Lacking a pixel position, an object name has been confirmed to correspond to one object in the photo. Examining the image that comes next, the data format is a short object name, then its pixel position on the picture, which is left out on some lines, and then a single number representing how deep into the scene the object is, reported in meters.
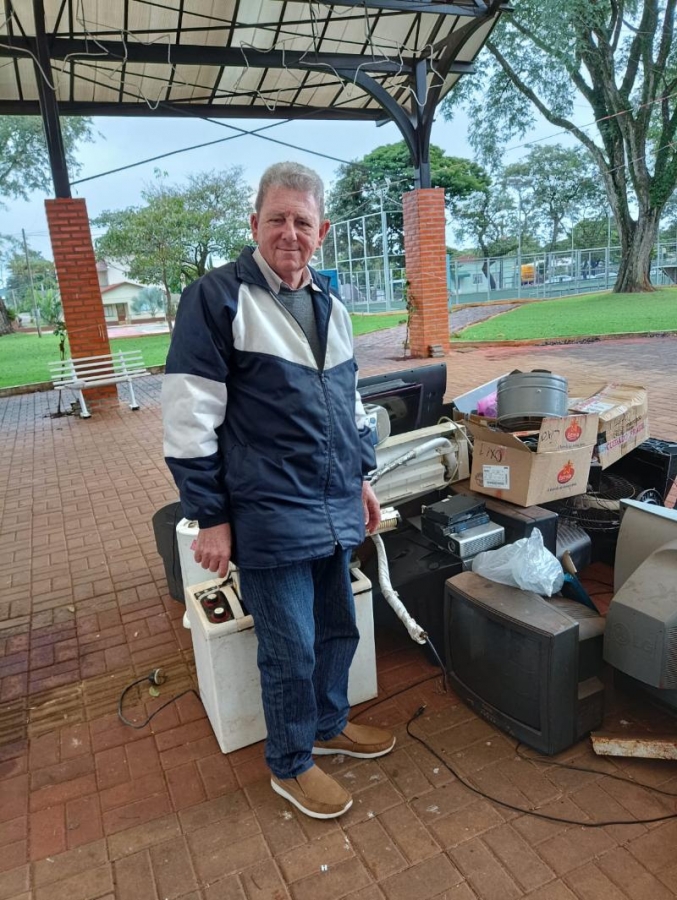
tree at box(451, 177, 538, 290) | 32.62
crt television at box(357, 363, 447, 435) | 2.79
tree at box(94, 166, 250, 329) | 16.38
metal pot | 2.87
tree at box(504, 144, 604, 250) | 34.53
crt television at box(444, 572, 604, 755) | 1.95
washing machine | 2.06
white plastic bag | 2.11
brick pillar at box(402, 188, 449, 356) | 9.59
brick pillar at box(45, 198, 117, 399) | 8.05
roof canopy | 6.84
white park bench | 8.27
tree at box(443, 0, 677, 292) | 16.44
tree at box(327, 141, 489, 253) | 28.12
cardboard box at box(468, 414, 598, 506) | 2.62
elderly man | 1.57
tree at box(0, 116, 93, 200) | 18.59
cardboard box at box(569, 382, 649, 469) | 2.99
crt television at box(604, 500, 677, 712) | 1.89
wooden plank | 1.96
